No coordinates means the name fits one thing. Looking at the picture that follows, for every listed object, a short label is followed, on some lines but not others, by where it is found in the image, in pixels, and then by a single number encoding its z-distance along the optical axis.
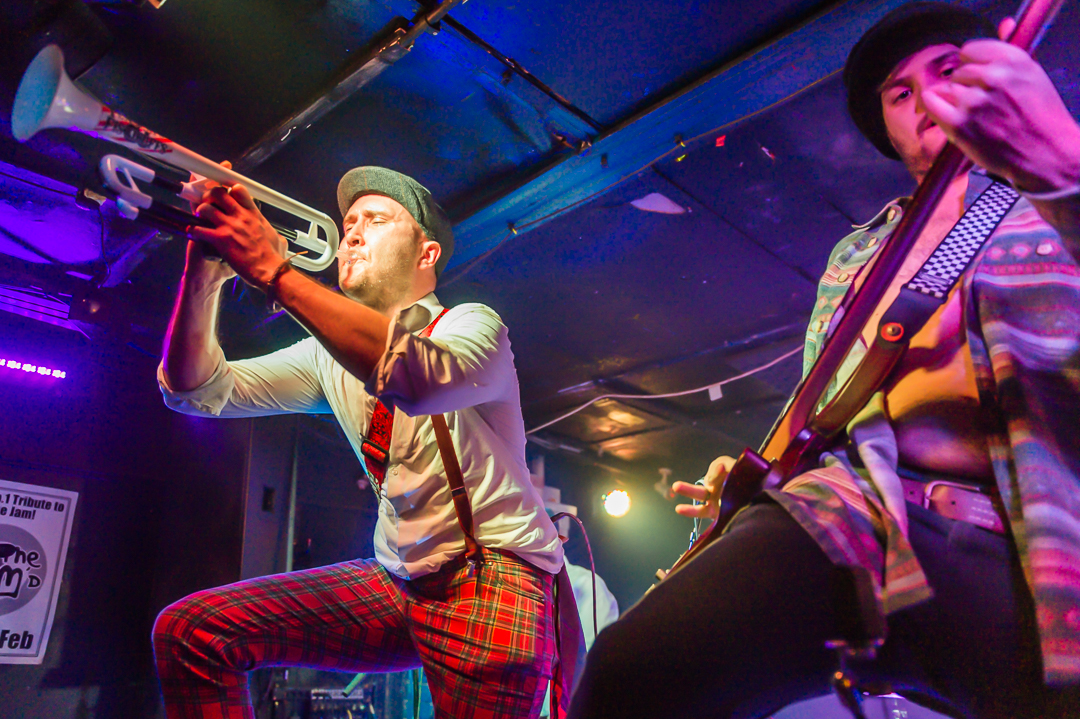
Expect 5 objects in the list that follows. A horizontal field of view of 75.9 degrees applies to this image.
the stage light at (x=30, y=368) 4.36
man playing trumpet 1.52
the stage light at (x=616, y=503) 7.81
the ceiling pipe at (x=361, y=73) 2.61
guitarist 0.89
